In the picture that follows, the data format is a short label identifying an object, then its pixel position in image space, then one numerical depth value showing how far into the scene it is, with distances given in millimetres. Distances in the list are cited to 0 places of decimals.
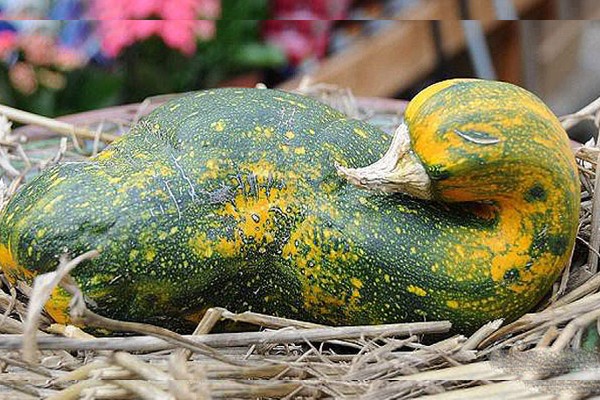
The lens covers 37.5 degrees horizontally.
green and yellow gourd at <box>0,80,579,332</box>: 979
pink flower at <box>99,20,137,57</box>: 2143
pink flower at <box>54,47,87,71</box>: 2275
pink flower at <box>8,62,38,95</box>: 2230
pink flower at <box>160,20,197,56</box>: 2135
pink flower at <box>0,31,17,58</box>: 2102
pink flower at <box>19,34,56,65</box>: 2209
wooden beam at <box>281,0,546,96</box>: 2518
